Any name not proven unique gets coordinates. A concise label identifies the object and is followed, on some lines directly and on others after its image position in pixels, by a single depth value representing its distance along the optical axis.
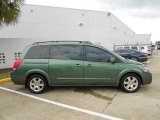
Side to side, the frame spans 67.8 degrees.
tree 5.84
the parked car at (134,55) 9.61
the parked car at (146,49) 13.46
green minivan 3.91
